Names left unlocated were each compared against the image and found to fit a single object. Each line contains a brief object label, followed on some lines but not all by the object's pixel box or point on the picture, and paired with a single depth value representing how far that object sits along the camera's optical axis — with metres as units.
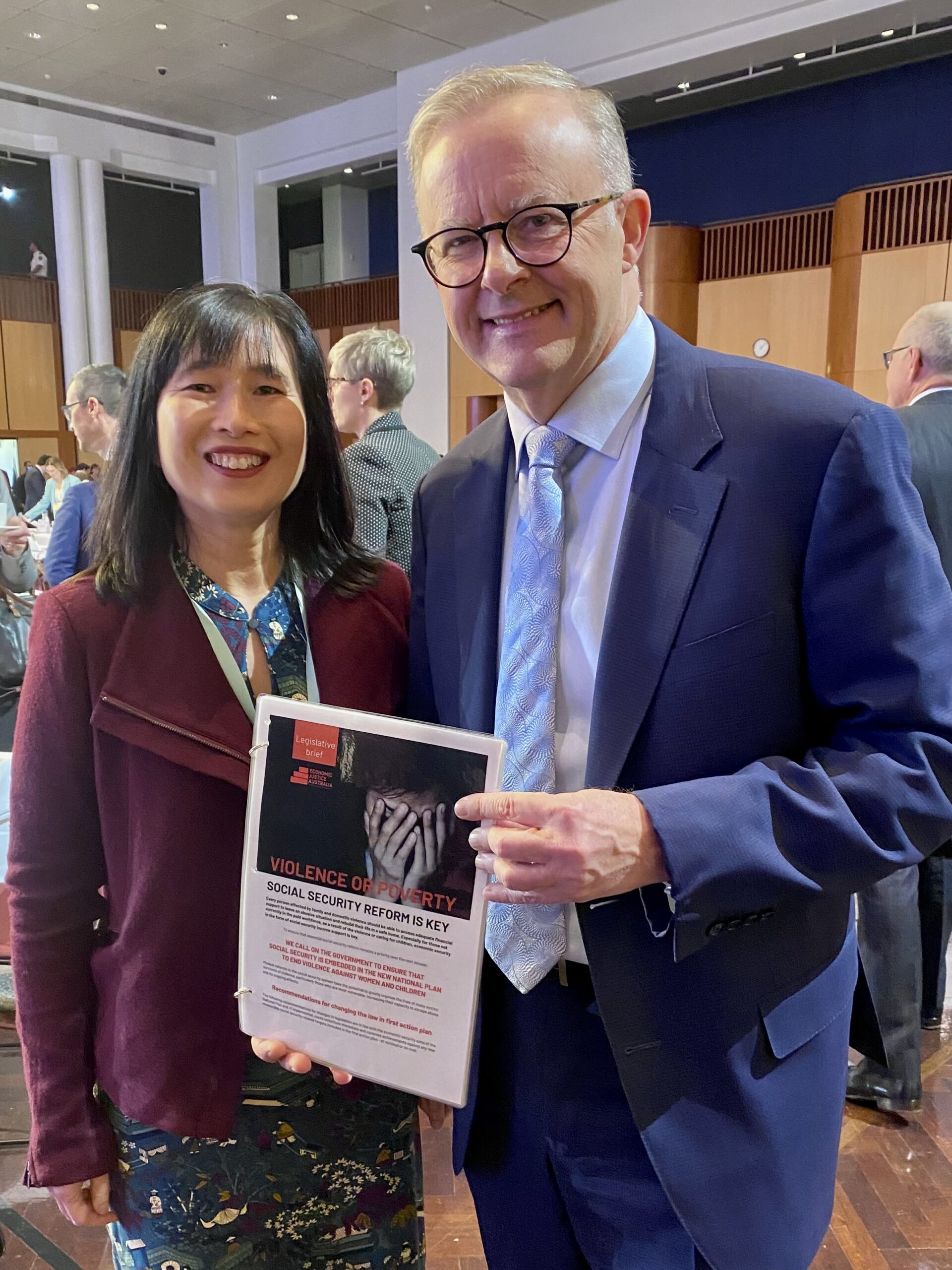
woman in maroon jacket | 1.26
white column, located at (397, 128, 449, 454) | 11.91
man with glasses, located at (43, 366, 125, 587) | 4.35
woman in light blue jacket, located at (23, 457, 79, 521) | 8.54
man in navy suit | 1.10
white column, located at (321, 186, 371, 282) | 14.75
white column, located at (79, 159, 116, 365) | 13.10
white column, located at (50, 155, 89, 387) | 12.87
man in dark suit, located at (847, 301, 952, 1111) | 2.74
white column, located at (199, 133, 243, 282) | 14.41
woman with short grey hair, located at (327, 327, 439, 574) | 3.44
